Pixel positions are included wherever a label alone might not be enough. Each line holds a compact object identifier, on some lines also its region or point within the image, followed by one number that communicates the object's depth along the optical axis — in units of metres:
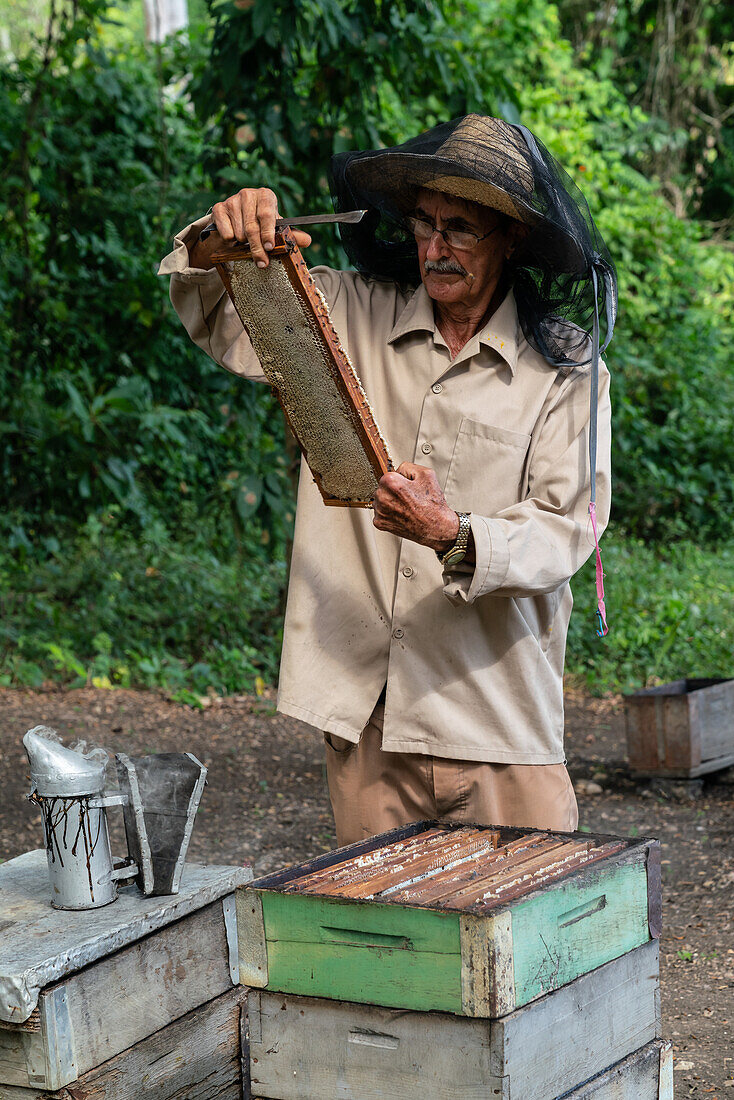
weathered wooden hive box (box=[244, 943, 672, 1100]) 3.73
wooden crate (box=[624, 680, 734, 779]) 6.58
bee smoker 4.15
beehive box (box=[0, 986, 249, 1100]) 4.03
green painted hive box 3.72
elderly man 4.23
